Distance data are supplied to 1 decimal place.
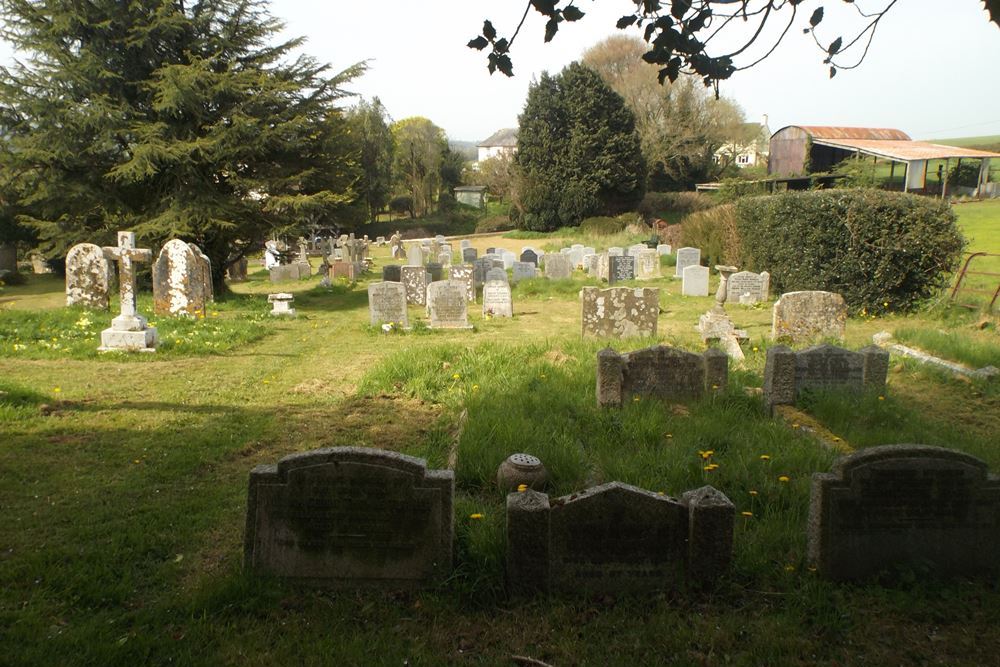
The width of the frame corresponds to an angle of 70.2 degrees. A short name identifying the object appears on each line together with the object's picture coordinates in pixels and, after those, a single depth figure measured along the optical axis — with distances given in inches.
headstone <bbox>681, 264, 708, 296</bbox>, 715.4
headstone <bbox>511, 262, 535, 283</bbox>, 855.1
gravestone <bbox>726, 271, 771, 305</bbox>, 649.0
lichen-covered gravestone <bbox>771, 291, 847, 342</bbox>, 430.6
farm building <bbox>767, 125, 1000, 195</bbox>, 1520.7
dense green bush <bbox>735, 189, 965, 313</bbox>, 540.4
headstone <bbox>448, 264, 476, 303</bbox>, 695.1
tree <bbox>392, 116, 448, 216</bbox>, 2087.8
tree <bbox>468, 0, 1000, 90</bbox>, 159.5
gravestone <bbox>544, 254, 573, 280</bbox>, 847.1
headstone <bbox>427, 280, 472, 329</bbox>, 527.8
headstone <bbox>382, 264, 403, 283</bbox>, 746.8
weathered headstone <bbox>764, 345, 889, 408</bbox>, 288.7
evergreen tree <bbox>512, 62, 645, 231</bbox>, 1696.6
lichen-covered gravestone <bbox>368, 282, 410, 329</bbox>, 529.7
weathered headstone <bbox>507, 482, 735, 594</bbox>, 144.9
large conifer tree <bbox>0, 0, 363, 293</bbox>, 657.6
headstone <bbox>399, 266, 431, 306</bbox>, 682.2
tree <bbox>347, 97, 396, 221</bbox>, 1772.9
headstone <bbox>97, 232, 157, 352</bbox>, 417.1
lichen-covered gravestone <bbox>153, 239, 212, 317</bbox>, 576.7
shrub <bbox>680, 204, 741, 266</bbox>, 827.4
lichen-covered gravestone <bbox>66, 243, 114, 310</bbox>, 580.1
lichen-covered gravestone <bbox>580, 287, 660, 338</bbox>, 464.1
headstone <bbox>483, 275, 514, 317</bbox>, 602.2
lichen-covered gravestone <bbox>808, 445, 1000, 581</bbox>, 150.6
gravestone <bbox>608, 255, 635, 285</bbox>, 848.9
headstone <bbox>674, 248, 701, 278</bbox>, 869.4
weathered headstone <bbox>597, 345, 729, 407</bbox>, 285.3
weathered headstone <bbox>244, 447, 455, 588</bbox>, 148.7
